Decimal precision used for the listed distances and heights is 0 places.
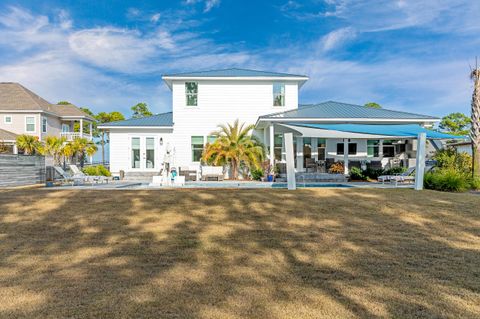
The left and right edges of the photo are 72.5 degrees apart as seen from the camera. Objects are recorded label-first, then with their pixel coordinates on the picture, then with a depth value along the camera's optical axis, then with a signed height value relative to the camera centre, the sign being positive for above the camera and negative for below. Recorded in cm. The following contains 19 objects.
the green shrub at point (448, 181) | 1254 -108
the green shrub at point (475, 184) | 1309 -122
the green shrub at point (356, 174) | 1931 -118
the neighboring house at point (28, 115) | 3269 +443
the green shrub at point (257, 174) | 2056 -118
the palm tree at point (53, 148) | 2681 +74
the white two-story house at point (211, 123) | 2309 +242
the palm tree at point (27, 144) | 2730 +112
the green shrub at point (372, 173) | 1958 -111
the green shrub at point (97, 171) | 2200 -97
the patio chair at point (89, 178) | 1778 -116
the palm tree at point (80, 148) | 2762 +74
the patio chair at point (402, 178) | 1555 -114
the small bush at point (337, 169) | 2041 -89
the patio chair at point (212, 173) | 2070 -112
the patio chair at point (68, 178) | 1772 -120
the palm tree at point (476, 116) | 1430 +168
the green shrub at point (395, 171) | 1947 -100
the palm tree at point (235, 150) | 2064 +34
